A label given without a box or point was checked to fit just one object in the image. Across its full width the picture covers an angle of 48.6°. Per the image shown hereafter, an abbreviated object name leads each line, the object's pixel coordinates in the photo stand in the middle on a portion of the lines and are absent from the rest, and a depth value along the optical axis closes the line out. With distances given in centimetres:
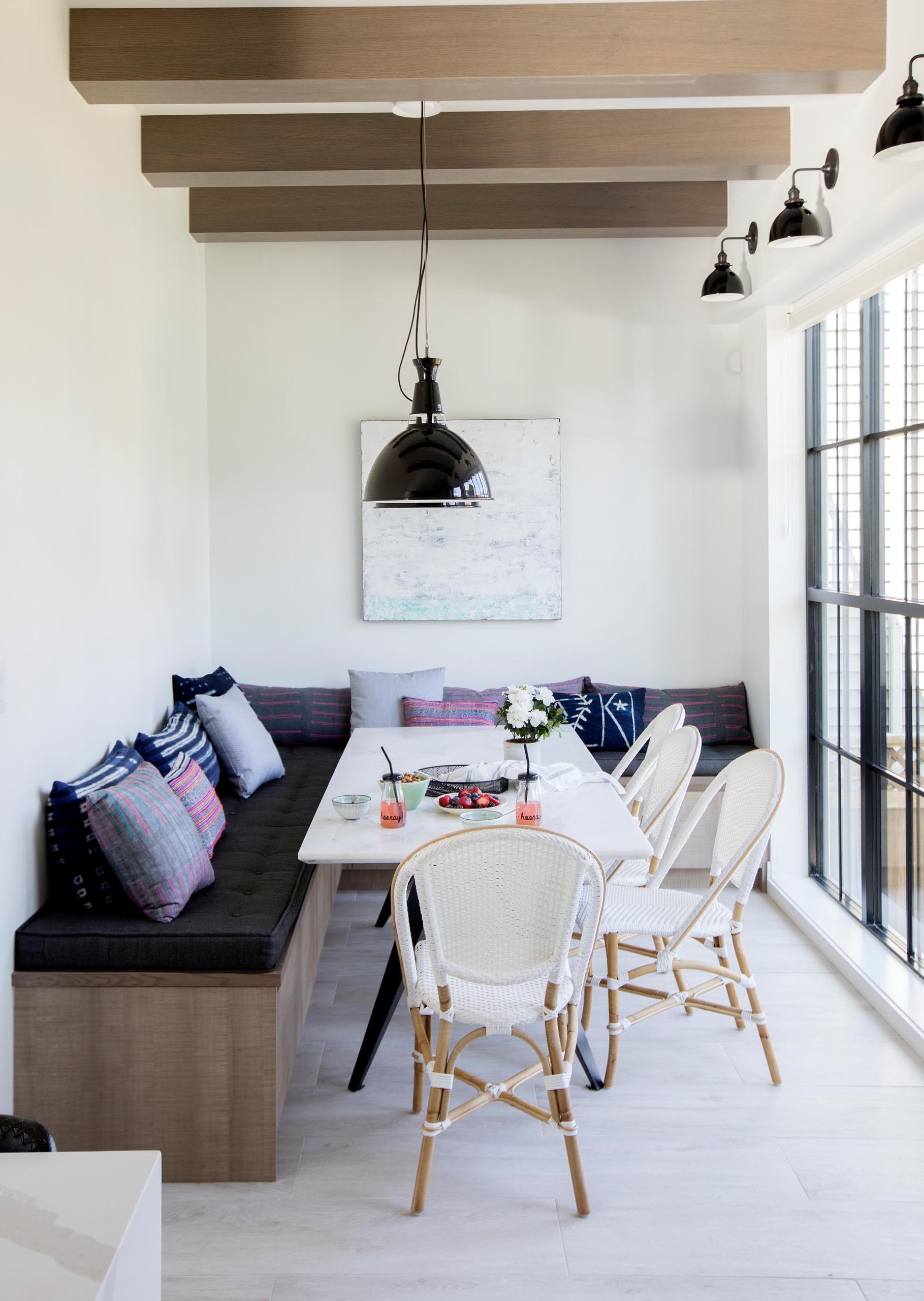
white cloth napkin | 333
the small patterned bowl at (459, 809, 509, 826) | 290
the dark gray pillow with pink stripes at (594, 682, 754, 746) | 519
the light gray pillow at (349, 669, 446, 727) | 512
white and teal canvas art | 538
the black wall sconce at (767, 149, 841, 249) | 348
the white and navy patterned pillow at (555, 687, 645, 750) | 505
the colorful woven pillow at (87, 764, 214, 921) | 275
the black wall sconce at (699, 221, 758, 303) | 445
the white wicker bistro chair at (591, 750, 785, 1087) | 295
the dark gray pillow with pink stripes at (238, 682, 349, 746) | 525
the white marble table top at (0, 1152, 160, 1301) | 106
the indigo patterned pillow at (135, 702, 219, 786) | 366
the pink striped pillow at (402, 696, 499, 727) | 498
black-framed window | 360
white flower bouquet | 333
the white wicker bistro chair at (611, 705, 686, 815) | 366
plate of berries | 301
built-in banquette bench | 260
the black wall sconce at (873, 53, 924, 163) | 256
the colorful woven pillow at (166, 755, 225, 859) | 341
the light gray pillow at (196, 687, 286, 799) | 430
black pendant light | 314
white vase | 360
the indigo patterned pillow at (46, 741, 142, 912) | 284
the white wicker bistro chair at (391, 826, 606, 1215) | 231
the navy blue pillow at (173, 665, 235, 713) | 458
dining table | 264
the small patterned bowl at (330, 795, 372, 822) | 293
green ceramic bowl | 301
